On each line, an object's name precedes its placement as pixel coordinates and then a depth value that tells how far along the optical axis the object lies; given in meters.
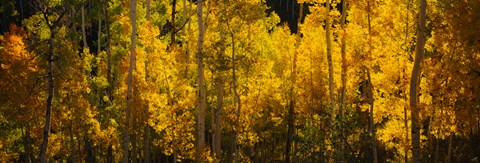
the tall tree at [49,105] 16.62
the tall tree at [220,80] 17.50
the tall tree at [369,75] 16.52
